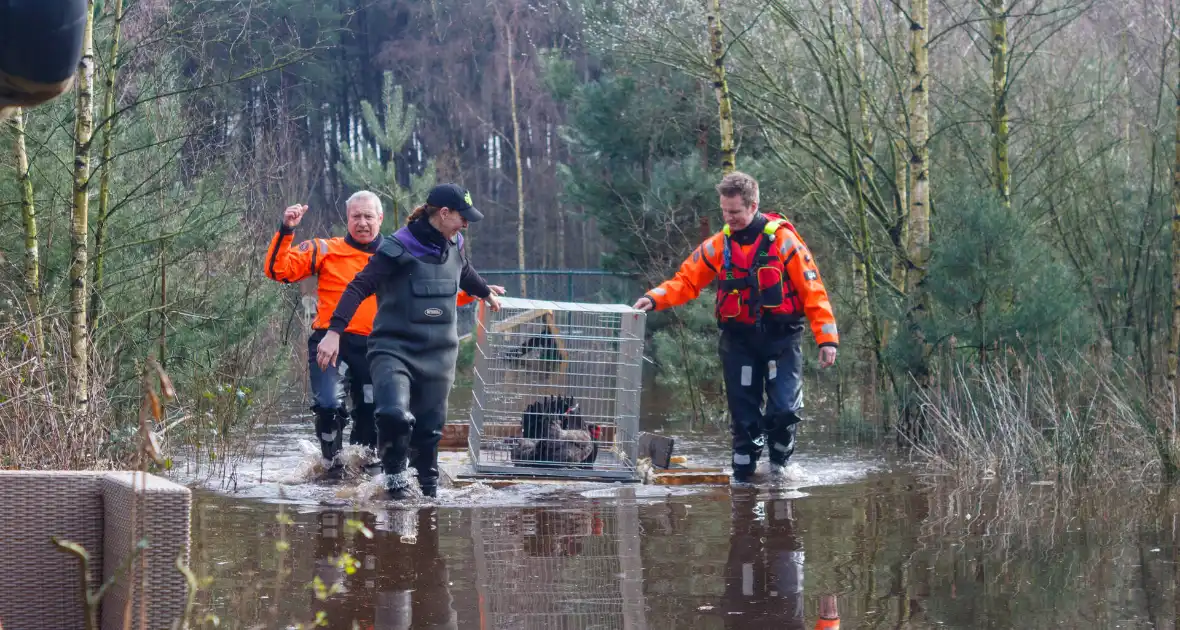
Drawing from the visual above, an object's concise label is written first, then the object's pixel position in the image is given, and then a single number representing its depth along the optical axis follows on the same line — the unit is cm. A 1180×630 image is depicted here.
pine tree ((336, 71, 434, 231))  2067
